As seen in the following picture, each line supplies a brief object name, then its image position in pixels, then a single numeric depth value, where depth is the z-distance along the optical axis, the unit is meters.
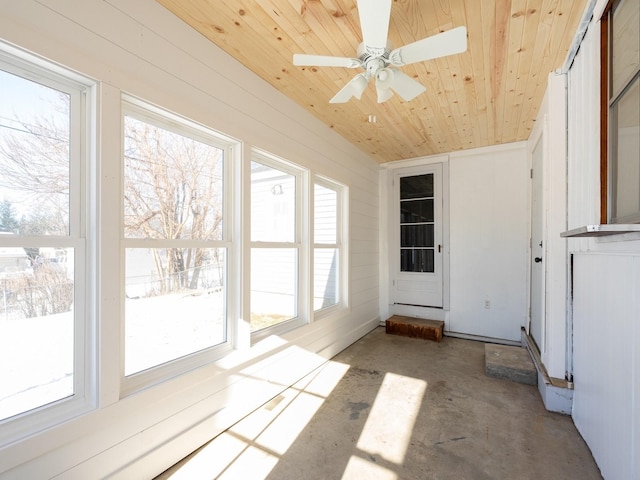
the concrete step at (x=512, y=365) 2.79
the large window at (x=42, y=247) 1.25
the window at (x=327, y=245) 3.50
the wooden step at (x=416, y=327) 4.06
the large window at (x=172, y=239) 1.67
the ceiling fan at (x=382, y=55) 1.40
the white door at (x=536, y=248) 3.11
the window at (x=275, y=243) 2.55
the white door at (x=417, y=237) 4.49
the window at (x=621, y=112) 1.42
